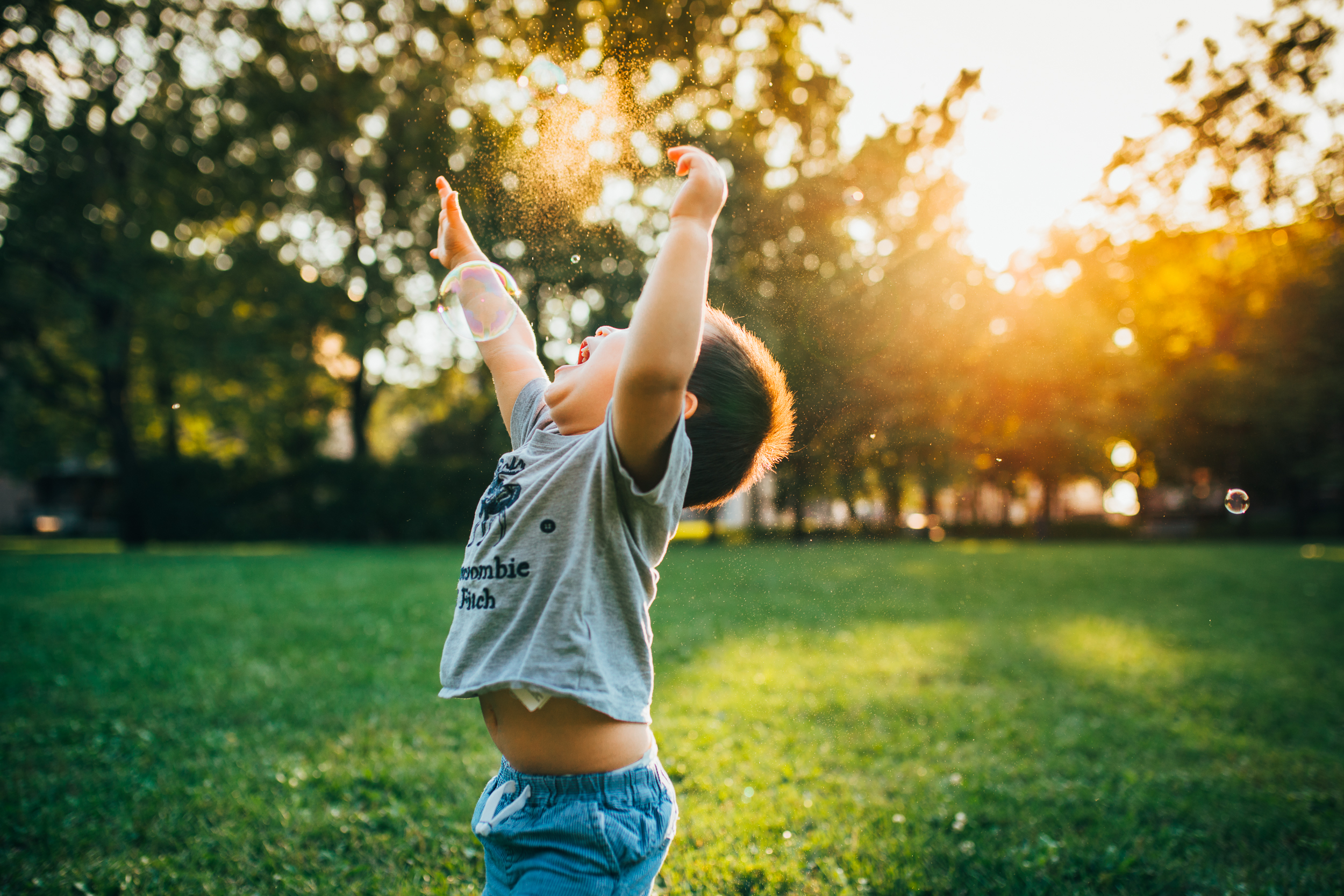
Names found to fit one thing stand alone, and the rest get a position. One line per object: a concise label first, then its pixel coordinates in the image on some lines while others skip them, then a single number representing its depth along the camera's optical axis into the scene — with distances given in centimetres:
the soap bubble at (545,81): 277
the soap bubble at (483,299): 214
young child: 134
